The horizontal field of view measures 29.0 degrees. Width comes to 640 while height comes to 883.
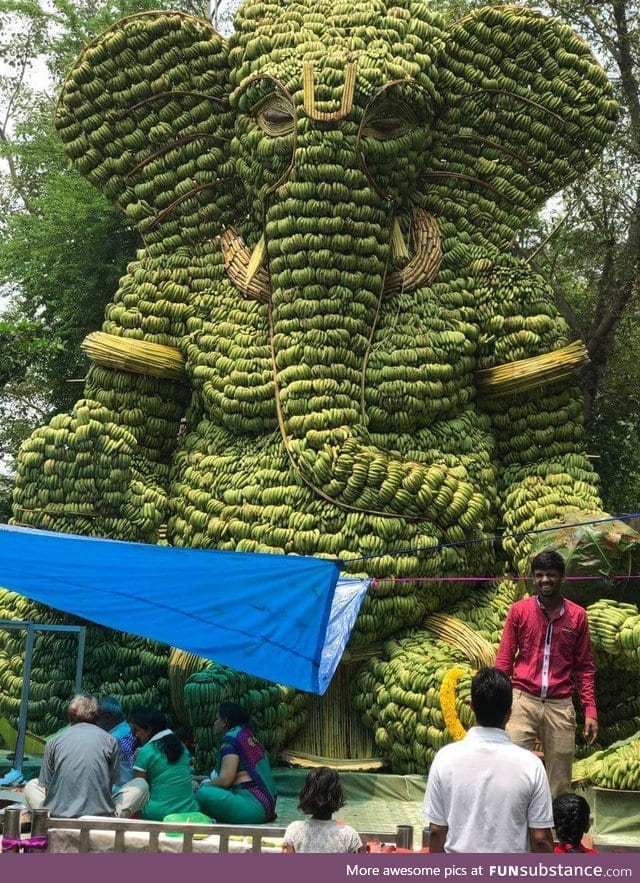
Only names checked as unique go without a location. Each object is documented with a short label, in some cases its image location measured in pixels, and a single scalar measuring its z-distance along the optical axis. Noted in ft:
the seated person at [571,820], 12.44
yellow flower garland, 21.52
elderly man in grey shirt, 16.34
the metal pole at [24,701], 21.95
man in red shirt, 17.31
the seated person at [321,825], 12.49
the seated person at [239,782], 19.29
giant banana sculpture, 23.93
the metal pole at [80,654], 23.95
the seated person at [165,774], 18.63
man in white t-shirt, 10.91
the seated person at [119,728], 21.08
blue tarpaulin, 18.19
